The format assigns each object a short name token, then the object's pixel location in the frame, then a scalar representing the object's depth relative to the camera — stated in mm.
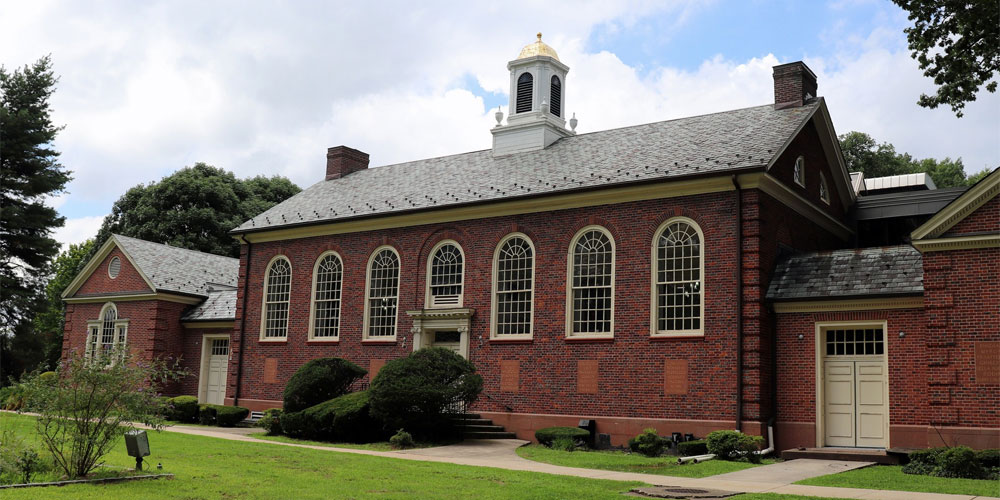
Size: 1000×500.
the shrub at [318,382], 22578
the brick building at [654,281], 17797
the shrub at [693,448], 17609
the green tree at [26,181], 36469
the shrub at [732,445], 17109
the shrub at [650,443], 18372
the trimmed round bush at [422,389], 19953
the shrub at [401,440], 19594
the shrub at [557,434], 19719
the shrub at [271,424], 22609
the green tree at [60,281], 55869
